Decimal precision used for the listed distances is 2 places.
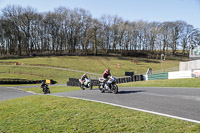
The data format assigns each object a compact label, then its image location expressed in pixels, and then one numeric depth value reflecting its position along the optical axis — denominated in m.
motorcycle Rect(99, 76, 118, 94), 13.75
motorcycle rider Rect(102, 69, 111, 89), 14.59
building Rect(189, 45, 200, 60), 26.49
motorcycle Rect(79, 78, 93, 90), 20.51
